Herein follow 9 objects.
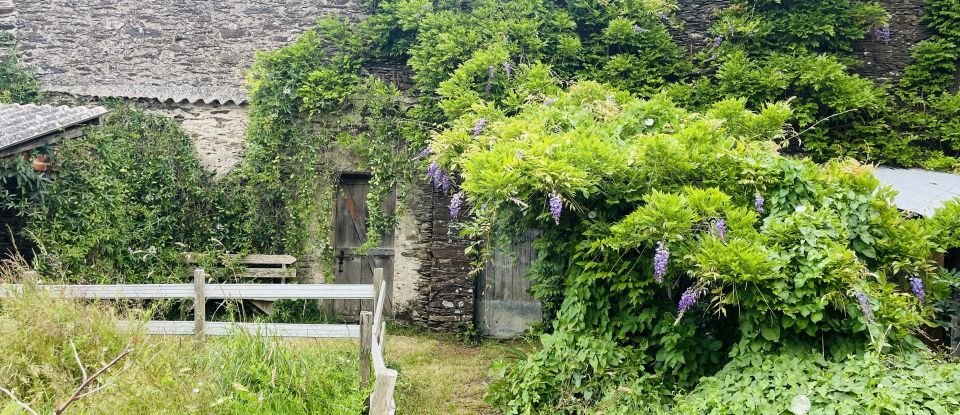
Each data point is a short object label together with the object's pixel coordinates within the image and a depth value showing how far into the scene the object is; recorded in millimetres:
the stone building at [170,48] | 8594
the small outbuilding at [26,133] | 6754
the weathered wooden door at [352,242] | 8531
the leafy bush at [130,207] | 7242
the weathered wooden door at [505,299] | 8227
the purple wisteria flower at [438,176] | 6340
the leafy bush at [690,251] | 3928
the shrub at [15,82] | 8969
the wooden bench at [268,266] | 8016
